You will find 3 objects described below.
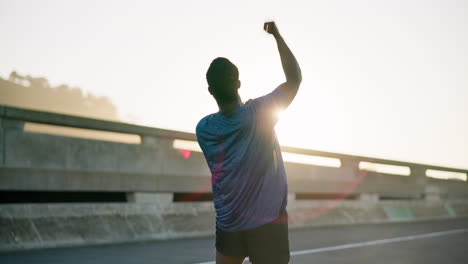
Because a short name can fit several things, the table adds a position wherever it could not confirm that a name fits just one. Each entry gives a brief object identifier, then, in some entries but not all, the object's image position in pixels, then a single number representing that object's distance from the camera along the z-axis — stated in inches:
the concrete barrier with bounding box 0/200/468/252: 324.8
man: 131.0
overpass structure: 331.6
